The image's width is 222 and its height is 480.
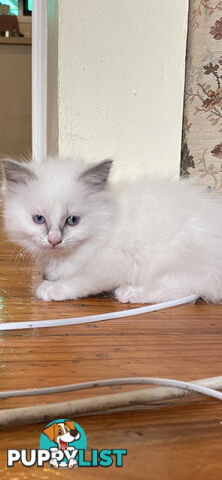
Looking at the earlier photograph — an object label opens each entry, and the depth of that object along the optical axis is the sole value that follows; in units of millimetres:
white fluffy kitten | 761
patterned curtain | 913
